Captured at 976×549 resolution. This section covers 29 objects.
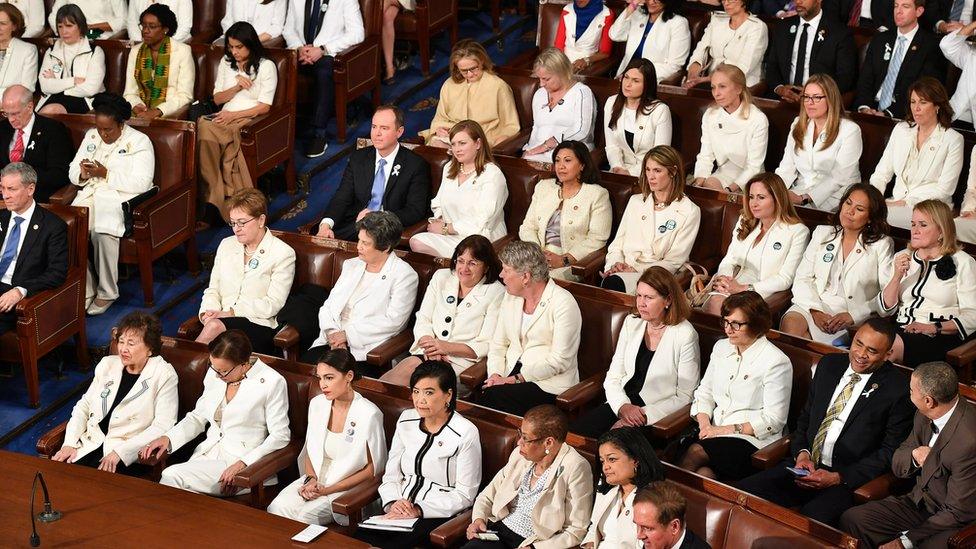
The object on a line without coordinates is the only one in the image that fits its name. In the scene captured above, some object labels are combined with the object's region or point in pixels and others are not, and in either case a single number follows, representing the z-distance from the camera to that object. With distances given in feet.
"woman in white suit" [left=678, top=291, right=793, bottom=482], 30.48
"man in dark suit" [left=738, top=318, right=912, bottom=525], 28.81
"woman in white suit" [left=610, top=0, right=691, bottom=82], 46.09
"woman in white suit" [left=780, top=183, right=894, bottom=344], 34.32
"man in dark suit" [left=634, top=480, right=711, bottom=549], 24.66
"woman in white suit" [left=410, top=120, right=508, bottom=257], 39.52
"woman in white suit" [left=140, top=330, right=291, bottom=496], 31.81
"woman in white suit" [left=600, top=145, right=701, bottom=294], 37.19
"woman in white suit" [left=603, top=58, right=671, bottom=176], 41.50
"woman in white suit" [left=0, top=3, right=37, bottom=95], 49.67
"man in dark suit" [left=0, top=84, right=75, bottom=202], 44.29
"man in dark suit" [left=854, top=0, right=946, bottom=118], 41.65
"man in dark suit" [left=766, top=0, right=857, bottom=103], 43.24
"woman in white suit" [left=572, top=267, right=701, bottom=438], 31.71
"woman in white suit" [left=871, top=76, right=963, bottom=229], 37.58
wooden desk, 27.45
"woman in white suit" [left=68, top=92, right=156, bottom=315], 42.34
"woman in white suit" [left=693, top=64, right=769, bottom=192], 40.50
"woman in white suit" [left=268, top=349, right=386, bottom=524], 30.60
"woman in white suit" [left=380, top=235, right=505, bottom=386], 34.53
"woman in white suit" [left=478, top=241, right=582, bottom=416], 33.24
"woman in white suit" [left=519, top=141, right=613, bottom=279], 38.37
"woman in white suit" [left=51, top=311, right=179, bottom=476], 33.14
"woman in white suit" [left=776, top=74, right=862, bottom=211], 38.81
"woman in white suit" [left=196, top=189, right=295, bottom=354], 37.06
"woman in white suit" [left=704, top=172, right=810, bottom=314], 35.50
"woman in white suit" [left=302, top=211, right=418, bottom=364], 35.99
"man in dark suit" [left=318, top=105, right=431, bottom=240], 40.88
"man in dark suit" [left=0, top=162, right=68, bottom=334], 39.01
